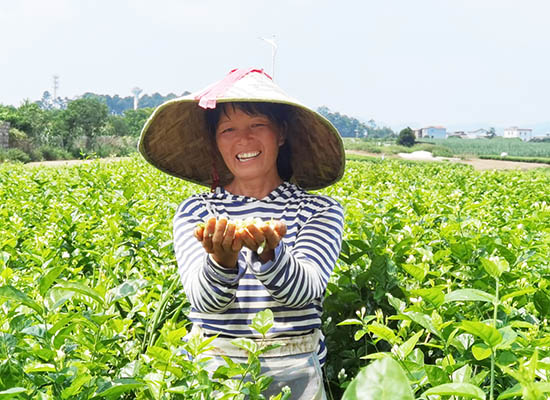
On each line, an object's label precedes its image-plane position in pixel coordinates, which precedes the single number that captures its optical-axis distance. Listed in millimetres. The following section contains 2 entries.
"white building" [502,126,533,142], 154750
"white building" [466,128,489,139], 166725
